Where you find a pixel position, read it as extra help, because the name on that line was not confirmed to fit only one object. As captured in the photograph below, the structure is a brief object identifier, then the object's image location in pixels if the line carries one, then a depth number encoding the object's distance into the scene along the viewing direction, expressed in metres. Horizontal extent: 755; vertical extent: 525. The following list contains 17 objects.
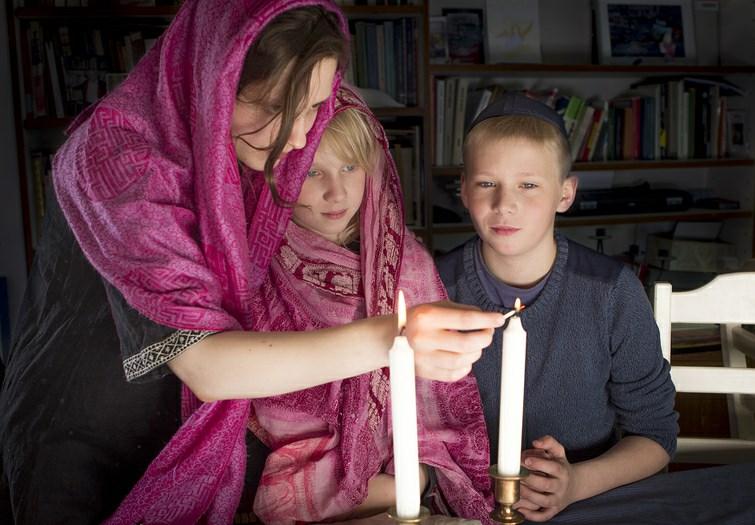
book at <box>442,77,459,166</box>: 2.97
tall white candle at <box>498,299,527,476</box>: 0.67
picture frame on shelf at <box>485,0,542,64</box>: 3.07
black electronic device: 3.07
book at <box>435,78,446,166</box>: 2.97
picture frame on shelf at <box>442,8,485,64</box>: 3.07
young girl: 1.14
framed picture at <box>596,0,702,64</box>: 3.18
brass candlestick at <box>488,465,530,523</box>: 0.68
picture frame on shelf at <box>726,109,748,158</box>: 3.29
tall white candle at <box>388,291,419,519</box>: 0.62
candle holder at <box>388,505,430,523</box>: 0.64
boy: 1.27
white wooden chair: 1.37
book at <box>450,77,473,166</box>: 2.97
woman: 0.85
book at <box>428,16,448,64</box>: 3.05
